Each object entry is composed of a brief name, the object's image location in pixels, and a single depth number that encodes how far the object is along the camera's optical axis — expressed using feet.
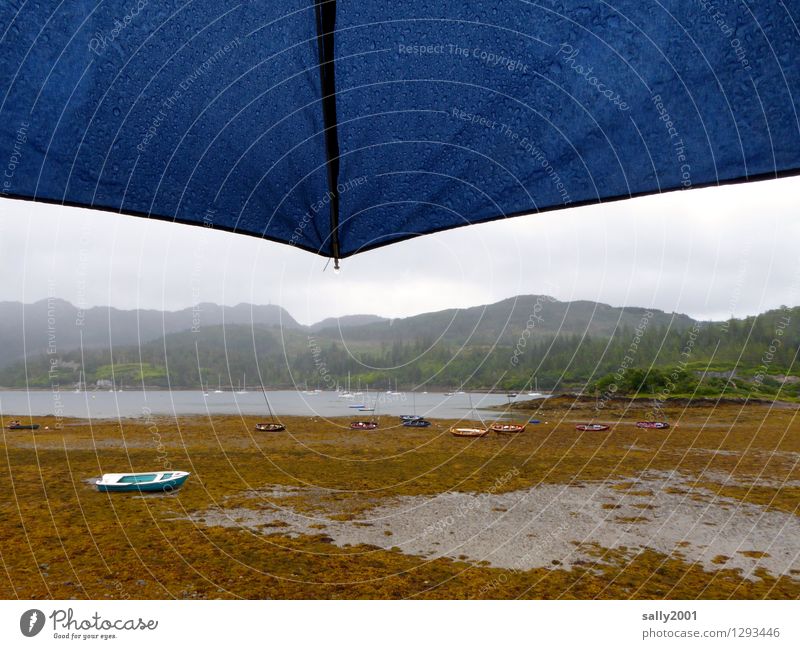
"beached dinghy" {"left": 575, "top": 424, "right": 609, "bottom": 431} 122.74
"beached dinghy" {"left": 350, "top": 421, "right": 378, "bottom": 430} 133.97
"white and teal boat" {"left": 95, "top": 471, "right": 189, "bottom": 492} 56.44
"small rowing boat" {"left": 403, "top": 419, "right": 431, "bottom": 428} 137.90
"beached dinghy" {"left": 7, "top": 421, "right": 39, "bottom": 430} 125.54
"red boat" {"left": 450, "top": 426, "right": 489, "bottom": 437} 115.03
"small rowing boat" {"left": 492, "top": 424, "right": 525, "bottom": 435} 121.08
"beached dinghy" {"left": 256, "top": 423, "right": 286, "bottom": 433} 125.49
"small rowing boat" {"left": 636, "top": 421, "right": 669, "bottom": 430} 123.53
